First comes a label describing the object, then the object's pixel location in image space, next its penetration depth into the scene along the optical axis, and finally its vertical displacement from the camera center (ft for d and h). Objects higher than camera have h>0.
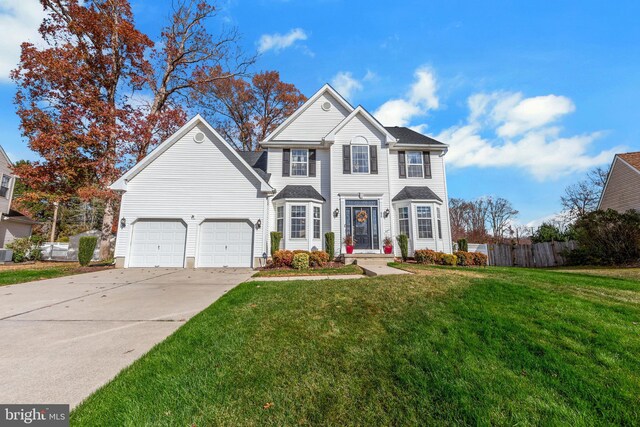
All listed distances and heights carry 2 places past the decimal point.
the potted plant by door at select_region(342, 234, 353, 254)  43.16 +1.32
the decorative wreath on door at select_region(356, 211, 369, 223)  45.78 +5.90
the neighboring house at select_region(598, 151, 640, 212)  51.36 +13.81
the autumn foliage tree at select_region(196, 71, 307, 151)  80.64 +45.47
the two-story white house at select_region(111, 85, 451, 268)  40.70 +9.82
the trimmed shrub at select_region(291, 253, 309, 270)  36.91 -1.51
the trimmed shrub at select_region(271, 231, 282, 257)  41.60 +1.61
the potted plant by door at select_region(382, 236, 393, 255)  43.86 +0.93
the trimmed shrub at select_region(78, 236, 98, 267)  39.24 +0.36
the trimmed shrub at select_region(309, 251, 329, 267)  38.45 -1.14
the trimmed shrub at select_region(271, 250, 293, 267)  38.19 -1.13
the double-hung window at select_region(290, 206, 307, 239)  44.50 +5.24
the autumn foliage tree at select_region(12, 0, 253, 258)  46.73 +27.63
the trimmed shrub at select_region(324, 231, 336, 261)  43.04 +1.33
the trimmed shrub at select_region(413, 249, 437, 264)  41.66 -0.80
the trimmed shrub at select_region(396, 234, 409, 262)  44.16 +1.00
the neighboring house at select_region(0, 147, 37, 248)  63.31 +9.79
